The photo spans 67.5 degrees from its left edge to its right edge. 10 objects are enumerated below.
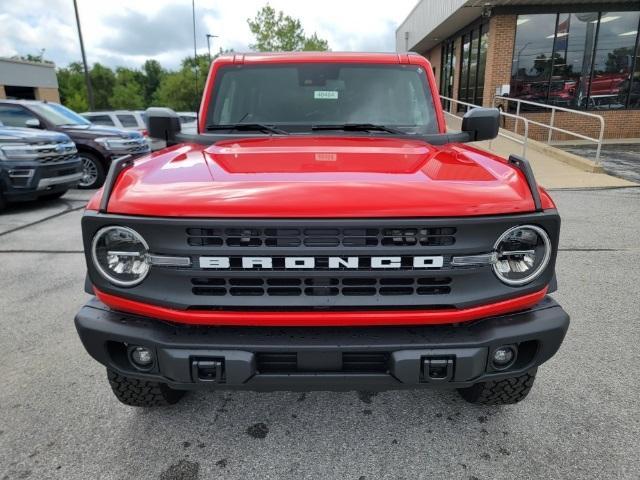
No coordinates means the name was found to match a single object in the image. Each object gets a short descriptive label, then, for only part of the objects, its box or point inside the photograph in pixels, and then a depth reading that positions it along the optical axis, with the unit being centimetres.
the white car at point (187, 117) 1726
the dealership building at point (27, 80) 3581
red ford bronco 178
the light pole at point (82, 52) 2121
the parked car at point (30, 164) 738
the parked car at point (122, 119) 1393
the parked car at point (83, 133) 939
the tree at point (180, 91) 6009
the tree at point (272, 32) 3128
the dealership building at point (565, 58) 1492
